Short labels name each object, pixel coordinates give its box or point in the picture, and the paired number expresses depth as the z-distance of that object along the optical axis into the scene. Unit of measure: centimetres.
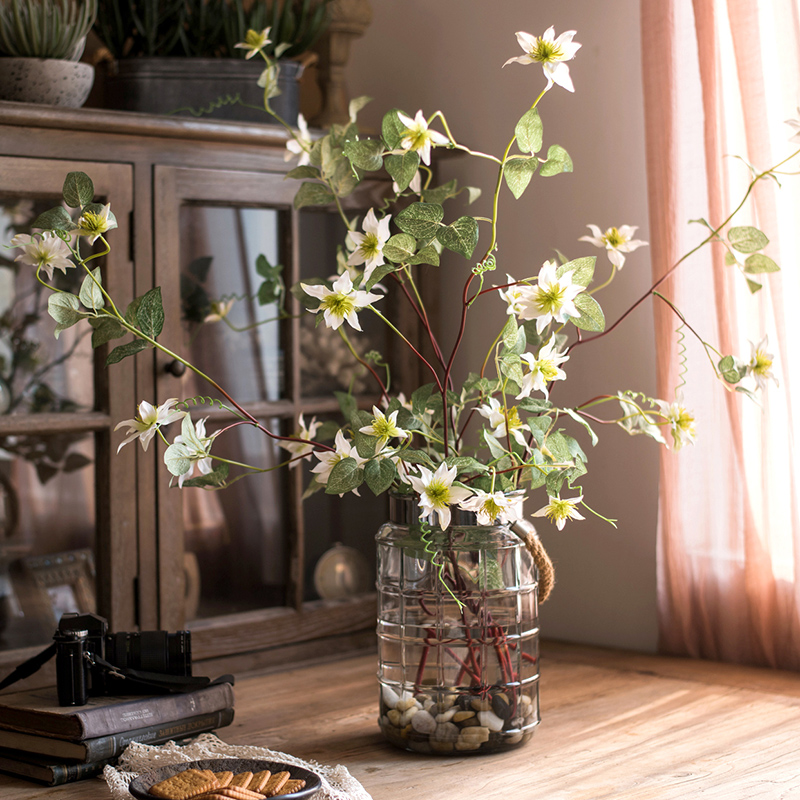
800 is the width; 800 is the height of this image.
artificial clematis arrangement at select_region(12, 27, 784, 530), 182
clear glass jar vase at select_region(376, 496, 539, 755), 190
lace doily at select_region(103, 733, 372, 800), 182
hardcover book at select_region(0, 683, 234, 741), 189
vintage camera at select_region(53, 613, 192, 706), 192
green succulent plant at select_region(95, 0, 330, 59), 228
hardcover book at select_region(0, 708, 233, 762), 189
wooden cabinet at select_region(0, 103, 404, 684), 218
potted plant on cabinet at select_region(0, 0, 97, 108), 213
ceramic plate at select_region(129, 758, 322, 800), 176
